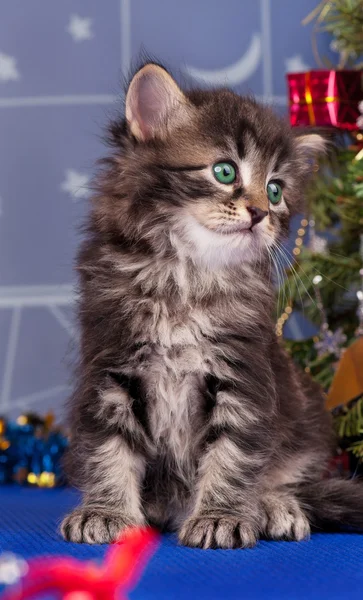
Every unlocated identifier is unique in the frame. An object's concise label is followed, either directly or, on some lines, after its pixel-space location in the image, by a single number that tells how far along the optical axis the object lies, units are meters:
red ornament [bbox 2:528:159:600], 0.83
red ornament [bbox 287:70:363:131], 2.60
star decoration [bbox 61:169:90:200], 3.11
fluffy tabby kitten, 1.65
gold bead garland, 2.66
